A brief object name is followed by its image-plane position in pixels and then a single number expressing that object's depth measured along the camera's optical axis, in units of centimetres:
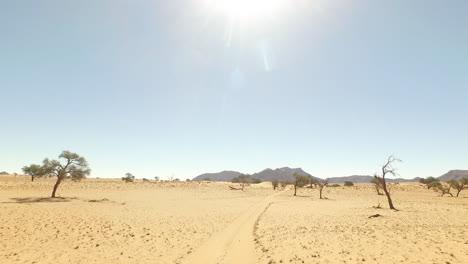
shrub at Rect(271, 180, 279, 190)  11660
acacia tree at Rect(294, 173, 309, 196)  9046
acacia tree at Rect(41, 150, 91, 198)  5259
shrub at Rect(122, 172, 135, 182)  12506
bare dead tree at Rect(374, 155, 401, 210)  4197
